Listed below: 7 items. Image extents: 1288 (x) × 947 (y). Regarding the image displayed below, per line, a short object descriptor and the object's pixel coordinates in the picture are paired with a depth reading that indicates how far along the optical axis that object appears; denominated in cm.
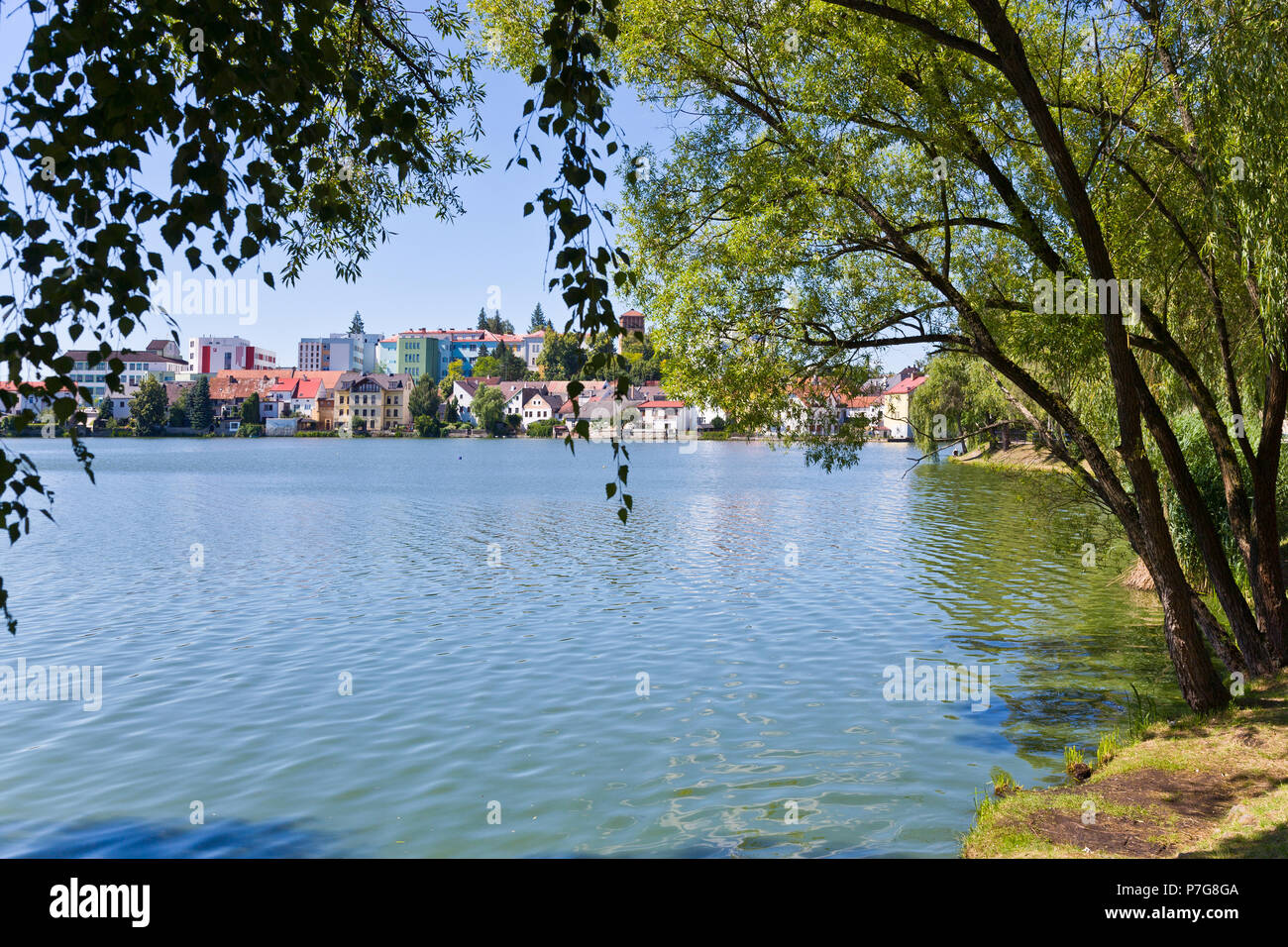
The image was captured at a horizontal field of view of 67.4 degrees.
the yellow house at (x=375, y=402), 18825
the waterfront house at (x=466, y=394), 19788
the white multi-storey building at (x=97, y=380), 15654
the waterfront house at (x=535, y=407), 19112
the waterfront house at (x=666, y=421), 19450
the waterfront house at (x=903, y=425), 13605
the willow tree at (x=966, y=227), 1213
